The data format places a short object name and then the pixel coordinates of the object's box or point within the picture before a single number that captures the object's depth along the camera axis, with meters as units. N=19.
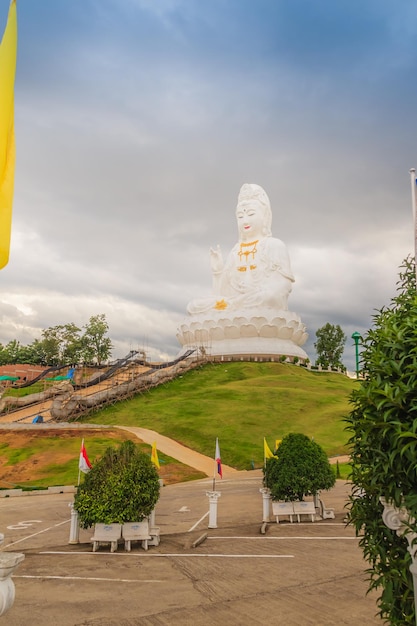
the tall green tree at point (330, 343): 62.38
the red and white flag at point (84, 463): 12.27
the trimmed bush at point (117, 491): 10.32
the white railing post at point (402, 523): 3.87
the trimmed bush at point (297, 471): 13.05
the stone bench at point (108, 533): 10.28
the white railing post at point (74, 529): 11.16
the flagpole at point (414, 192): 5.42
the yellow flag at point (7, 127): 4.89
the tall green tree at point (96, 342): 61.81
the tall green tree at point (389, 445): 3.87
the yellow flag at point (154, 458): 13.56
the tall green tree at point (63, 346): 62.50
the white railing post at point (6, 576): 4.03
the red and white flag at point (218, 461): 14.64
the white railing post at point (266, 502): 13.05
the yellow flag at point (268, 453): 13.56
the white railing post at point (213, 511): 12.58
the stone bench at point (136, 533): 10.33
